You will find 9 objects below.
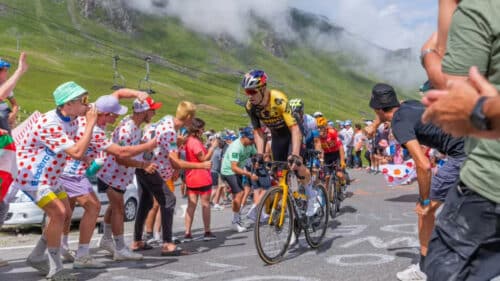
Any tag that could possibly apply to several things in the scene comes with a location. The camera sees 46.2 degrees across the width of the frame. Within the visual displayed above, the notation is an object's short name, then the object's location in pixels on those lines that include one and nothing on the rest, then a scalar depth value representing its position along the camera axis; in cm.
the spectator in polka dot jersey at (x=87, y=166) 711
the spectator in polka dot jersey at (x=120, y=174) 784
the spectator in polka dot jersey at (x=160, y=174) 805
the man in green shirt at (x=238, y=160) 1166
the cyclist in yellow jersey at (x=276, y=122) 734
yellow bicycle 688
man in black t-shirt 518
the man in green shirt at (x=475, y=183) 224
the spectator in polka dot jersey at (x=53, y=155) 625
